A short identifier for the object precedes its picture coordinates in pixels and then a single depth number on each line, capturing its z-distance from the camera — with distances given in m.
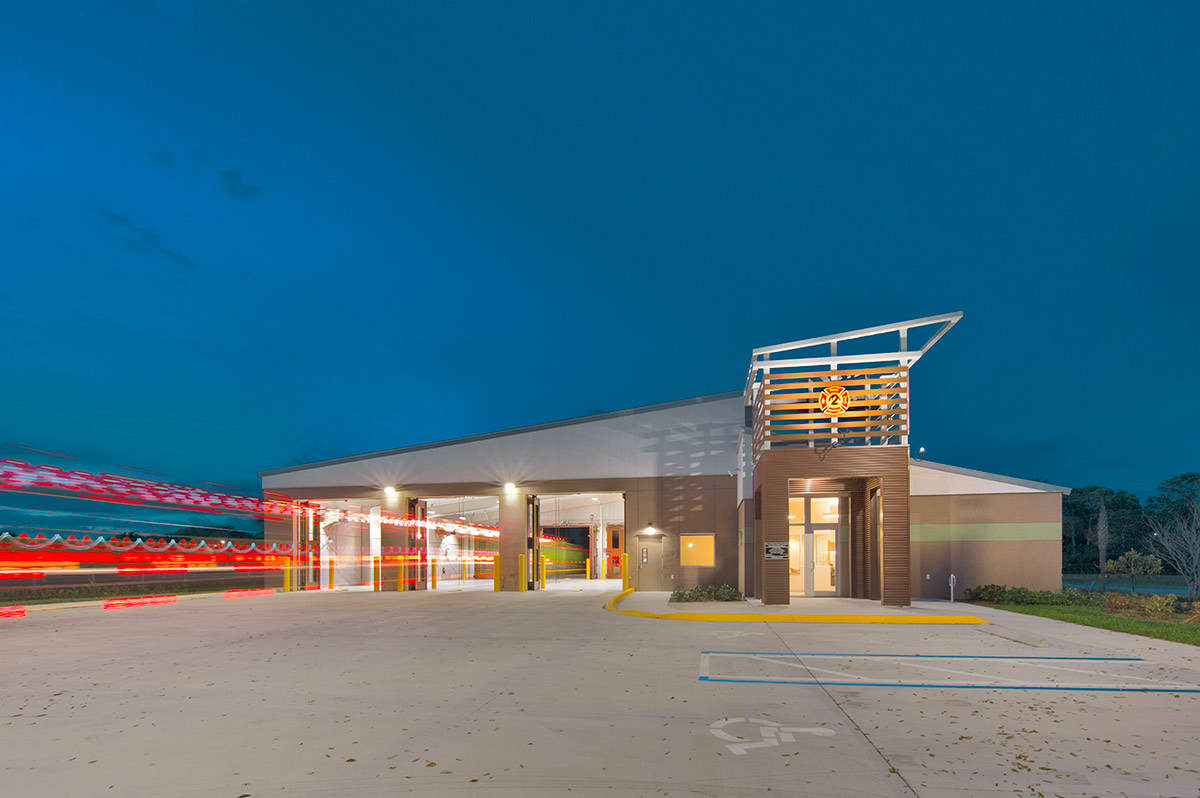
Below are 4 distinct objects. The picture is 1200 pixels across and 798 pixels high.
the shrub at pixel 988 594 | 22.12
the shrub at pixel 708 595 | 22.77
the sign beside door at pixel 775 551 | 19.56
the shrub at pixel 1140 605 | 18.12
